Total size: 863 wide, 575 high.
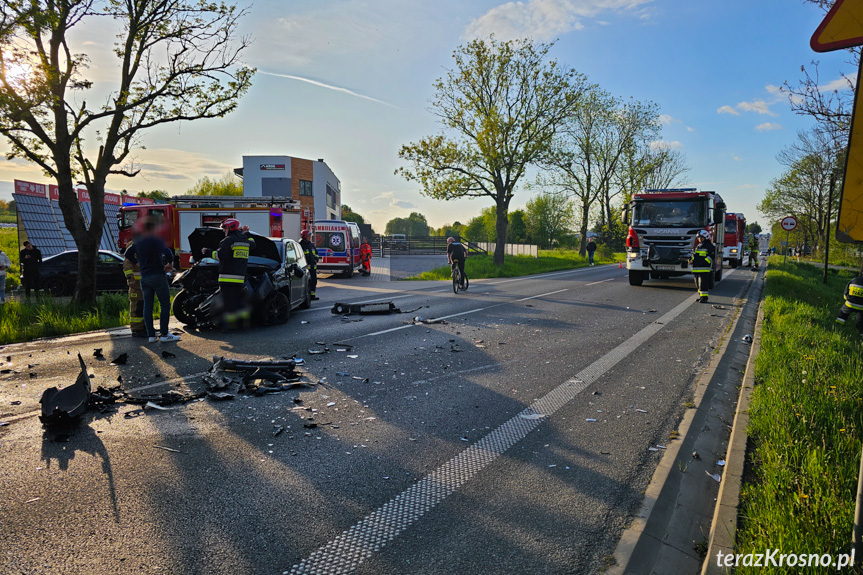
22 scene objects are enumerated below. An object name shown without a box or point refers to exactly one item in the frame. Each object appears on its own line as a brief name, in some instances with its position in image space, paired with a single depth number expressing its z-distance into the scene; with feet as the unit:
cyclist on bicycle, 55.47
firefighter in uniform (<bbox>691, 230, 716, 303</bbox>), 45.78
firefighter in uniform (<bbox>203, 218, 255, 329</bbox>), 28.53
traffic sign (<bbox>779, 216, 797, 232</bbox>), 77.10
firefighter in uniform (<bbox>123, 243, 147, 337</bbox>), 29.30
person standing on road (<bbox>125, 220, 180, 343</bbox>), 27.84
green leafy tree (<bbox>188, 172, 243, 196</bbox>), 244.83
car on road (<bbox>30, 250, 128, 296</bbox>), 55.52
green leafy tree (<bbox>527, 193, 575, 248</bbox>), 259.39
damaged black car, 31.01
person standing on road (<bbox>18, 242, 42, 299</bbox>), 51.24
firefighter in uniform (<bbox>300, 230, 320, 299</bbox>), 50.51
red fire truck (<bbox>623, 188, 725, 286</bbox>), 54.60
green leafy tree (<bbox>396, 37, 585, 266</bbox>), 96.48
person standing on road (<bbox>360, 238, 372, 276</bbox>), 87.55
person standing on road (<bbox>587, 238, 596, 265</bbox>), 129.68
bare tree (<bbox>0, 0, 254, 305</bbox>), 34.35
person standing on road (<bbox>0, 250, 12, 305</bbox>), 42.73
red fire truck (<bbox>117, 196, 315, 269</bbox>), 68.08
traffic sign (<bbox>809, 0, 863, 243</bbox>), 8.19
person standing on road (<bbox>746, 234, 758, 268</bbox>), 110.42
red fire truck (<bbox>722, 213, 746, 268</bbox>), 101.50
